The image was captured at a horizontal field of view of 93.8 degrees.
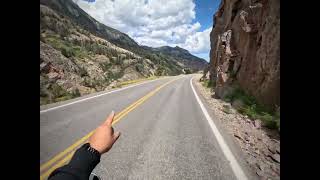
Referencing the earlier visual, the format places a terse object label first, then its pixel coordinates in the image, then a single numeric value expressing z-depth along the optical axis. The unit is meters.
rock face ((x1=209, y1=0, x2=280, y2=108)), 5.89
